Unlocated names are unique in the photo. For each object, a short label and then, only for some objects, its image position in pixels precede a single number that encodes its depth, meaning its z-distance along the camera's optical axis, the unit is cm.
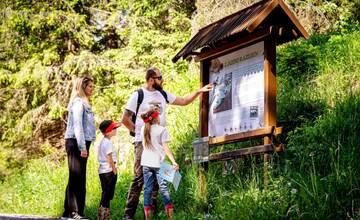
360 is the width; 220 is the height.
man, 736
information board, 693
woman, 752
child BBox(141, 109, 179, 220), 711
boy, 780
